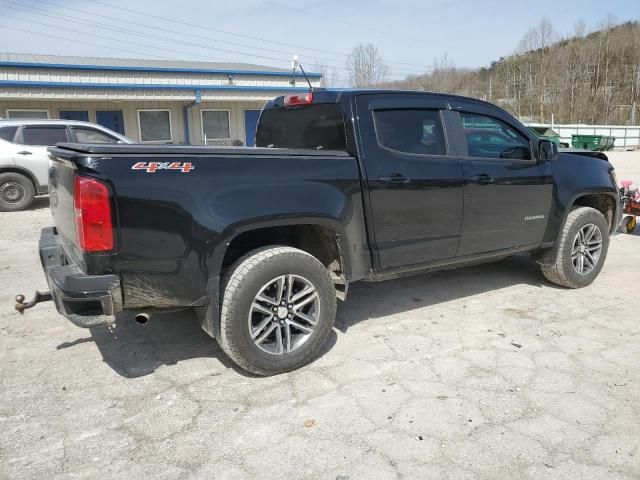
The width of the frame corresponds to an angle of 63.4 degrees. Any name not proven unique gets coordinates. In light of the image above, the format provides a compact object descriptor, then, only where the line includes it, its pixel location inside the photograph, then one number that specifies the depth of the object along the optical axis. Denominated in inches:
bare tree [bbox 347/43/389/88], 2036.5
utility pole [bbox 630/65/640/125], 1888.3
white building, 694.5
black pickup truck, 112.7
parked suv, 392.5
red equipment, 281.3
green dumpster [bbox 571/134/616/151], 1213.1
